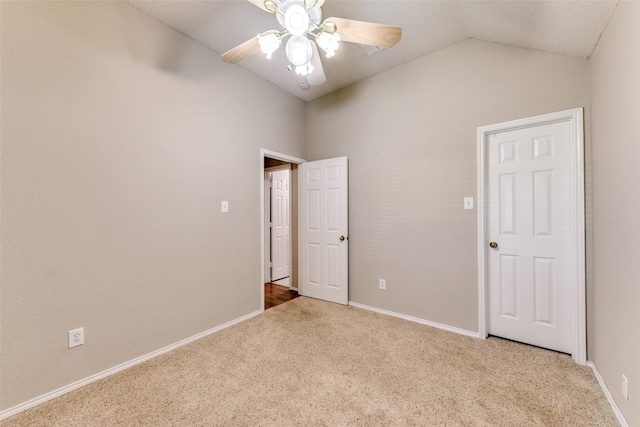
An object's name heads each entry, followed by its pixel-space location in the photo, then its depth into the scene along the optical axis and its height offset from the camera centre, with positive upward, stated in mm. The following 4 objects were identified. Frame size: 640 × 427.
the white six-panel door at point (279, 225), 4531 -191
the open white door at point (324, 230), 3297 -212
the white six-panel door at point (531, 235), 2111 -191
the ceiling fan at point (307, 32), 1346 +1020
